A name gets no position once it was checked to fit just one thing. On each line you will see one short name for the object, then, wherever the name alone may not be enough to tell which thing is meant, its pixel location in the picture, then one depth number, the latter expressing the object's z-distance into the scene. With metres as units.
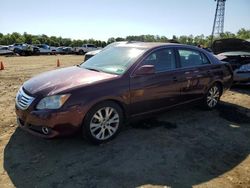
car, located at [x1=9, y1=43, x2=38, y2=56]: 24.22
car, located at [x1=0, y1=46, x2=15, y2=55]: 24.13
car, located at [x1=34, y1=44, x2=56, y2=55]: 26.76
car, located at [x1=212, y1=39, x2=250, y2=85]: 5.95
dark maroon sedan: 2.74
